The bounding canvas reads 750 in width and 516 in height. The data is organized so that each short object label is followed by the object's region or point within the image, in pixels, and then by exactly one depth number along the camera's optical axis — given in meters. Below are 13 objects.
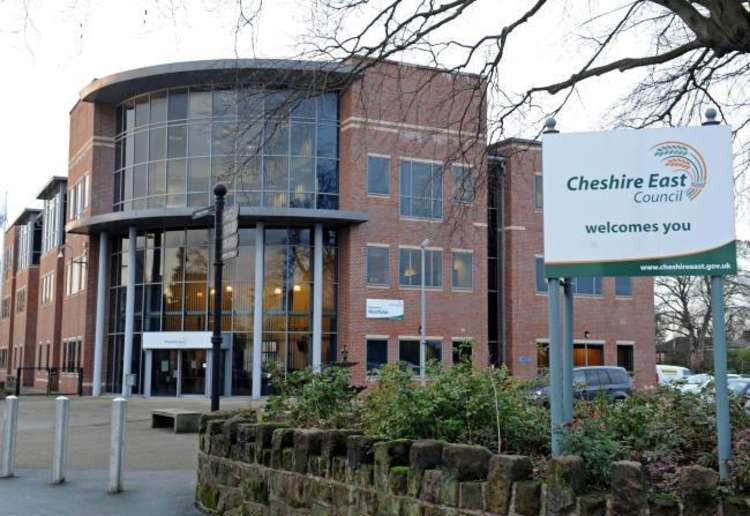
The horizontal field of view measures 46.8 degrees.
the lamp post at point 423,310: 34.69
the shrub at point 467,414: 6.51
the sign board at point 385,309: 35.53
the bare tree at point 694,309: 55.19
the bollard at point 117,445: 10.14
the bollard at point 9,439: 11.57
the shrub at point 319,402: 8.39
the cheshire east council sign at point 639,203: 5.54
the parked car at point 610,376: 22.72
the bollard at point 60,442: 10.95
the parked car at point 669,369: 42.94
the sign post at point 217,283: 12.25
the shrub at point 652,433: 5.30
